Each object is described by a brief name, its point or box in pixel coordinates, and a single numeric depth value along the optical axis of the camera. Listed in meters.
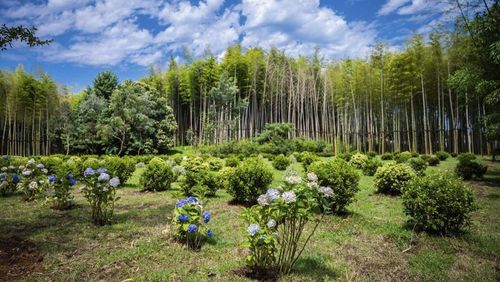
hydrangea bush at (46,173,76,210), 6.41
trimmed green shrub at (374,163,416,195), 8.26
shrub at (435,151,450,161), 16.56
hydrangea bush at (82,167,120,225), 4.99
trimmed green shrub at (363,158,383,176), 12.31
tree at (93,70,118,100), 30.56
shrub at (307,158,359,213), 6.14
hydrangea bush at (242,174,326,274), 3.17
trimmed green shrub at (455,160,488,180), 10.84
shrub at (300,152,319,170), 13.92
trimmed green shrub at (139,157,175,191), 8.92
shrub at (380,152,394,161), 17.86
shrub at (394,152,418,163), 14.83
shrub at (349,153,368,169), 14.05
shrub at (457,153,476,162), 10.99
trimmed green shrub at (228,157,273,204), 7.01
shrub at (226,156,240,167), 14.28
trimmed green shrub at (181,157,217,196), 7.64
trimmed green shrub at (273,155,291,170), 14.43
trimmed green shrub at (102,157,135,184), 9.70
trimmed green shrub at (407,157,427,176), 11.34
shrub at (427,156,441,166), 14.49
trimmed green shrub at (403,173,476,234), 4.91
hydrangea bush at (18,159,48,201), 7.23
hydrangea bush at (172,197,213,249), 4.20
